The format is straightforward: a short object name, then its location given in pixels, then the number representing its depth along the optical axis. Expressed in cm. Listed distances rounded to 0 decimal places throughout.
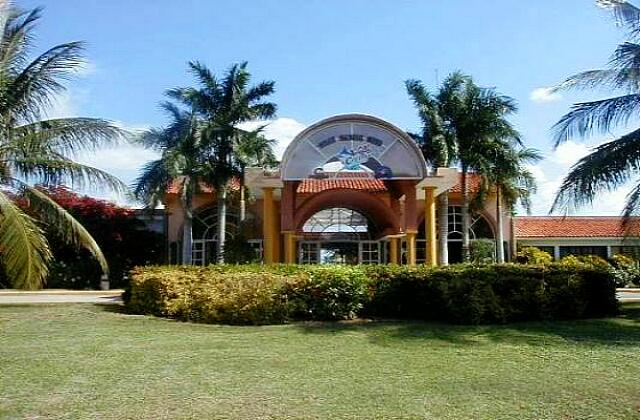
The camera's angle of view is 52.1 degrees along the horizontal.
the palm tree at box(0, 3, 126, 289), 1398
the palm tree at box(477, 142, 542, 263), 2830
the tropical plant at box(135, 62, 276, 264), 2661
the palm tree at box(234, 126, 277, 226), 2714
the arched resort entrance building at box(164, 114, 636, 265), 2062
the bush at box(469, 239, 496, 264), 2948
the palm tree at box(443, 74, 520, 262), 2827
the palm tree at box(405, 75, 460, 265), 2723
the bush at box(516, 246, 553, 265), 3072
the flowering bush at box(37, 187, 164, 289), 2859
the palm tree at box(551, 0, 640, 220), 1420
